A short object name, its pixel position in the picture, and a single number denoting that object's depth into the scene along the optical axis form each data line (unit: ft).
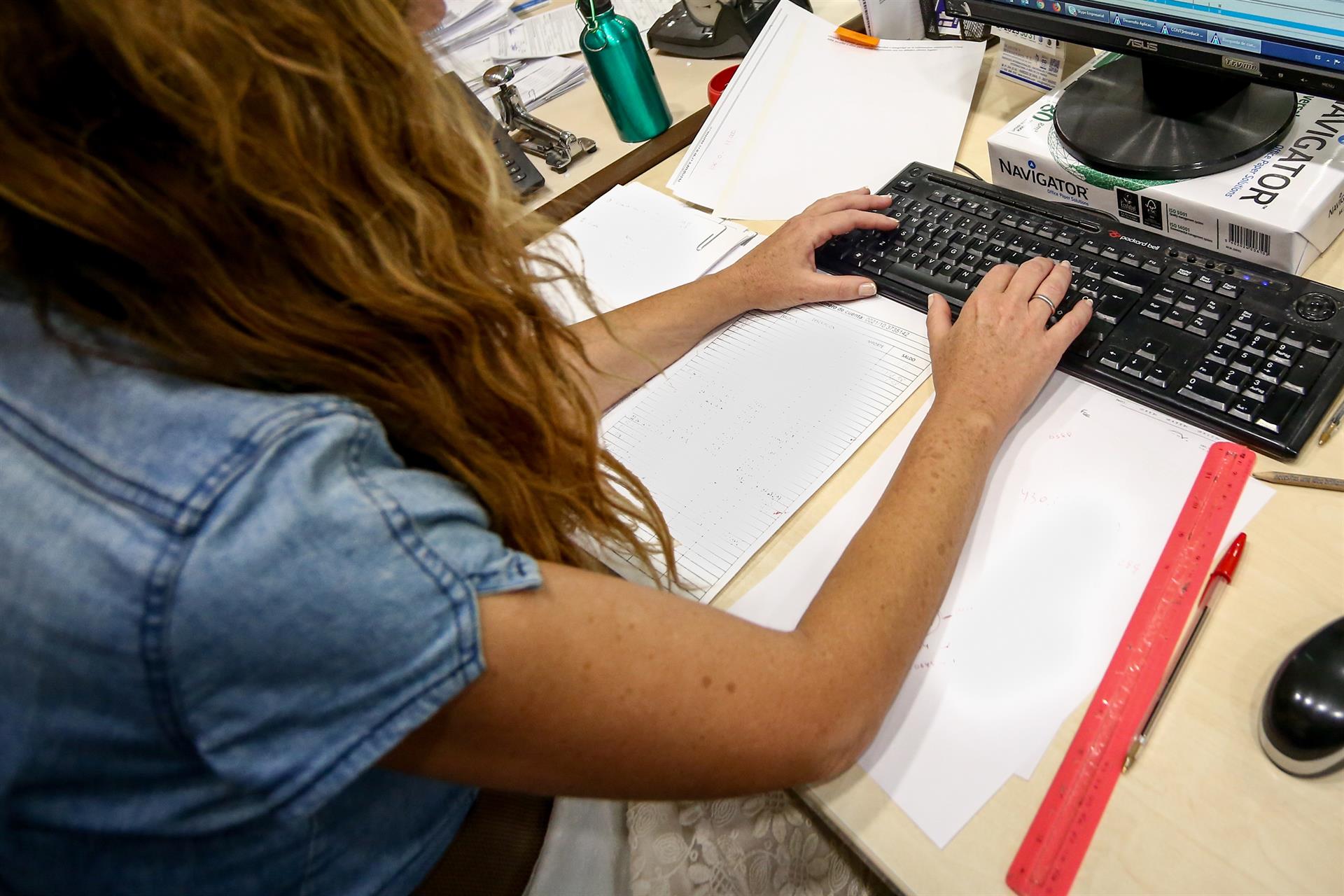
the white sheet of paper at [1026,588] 1.68
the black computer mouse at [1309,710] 1.46
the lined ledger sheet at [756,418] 2.20
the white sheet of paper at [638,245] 3.14
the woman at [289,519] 1.22
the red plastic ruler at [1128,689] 1.52
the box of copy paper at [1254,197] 2.22
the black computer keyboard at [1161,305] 1.95
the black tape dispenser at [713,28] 4.23
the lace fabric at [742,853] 2.23
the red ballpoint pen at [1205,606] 1.62
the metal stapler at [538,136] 3.90
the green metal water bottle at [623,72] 3.61
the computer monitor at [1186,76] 2.09
